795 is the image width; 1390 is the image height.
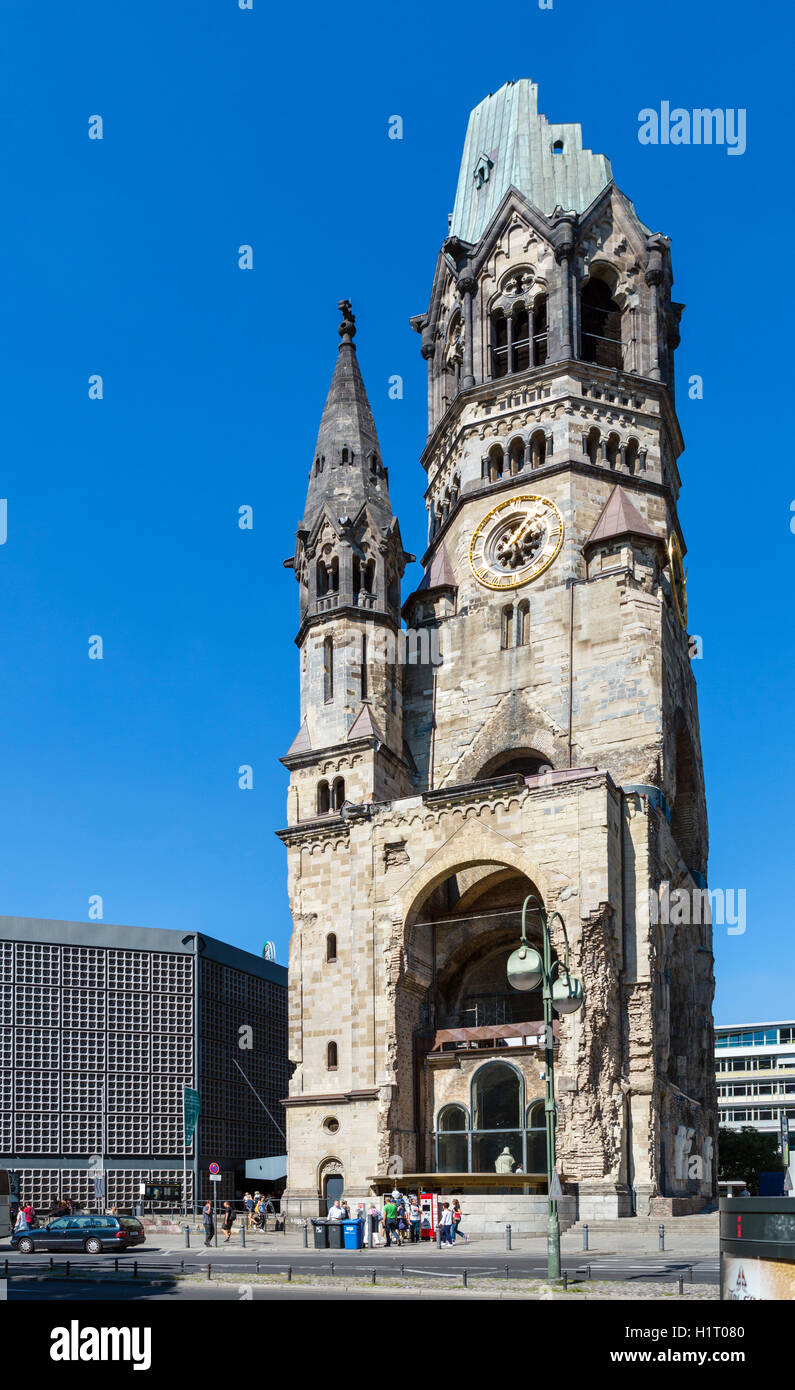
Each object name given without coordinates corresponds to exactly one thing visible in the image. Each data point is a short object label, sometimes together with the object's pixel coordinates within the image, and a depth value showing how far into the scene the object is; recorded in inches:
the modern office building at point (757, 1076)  4606.3
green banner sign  1872.5
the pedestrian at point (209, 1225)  1435.8
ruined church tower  1699.1
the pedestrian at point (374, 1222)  1317.7
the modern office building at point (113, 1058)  2105.1
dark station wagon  1364.4
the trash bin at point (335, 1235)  1299.2
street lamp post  796.0
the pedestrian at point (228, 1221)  1681.8
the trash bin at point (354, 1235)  1285.7
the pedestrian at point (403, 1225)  1378.6
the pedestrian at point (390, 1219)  1357.0
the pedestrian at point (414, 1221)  1395.2
